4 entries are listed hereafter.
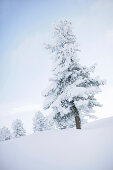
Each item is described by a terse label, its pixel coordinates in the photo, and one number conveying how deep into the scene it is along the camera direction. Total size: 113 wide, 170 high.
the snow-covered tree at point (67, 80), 14.91
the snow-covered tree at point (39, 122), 41.16
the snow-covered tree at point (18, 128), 43.84
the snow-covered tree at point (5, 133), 48.84
